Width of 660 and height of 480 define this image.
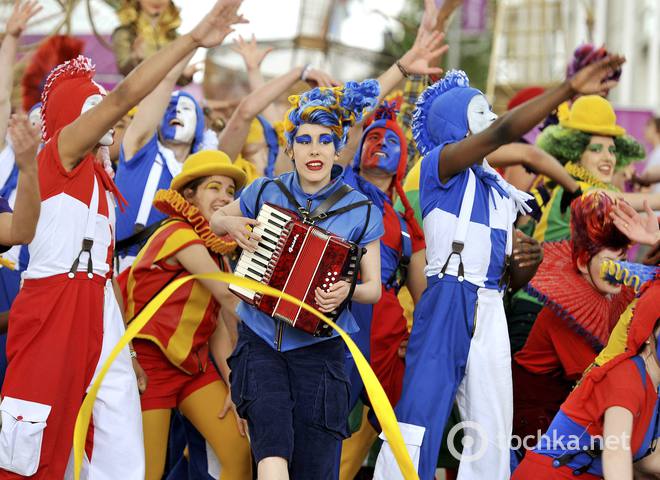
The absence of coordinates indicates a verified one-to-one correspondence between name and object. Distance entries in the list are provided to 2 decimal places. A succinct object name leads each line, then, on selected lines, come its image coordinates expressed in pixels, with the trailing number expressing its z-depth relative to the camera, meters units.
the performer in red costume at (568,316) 12.30
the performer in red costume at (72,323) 9.77
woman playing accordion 9.82
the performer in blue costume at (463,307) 11.03
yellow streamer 9.80
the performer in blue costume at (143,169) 13.15
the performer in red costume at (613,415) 9.48
